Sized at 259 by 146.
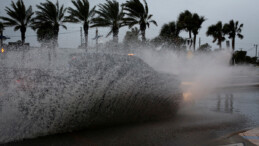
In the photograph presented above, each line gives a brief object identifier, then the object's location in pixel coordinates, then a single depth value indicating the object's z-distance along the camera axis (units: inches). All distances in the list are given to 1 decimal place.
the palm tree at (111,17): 1015.6
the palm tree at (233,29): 1977.2
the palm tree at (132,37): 1765.0
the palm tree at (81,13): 1026.7
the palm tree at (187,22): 1595.7
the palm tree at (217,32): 1964.8
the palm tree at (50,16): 1012.0
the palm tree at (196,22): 1598.2
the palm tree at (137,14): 997.8
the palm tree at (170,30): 1577.3
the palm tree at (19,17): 1032.2
